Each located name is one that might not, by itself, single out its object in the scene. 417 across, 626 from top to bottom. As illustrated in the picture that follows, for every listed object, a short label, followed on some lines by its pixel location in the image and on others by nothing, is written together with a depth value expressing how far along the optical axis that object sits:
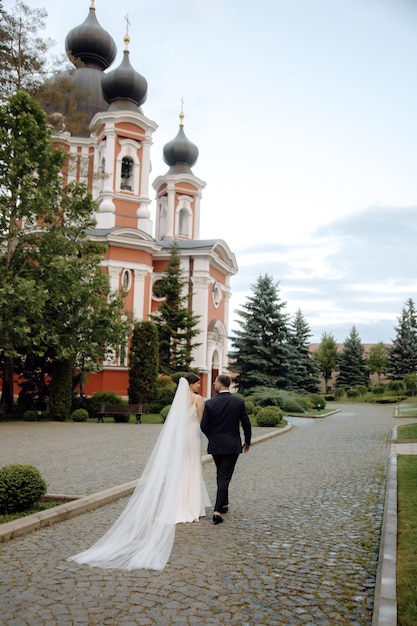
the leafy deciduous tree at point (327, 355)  68.19
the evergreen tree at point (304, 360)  43.46
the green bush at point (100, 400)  24.38
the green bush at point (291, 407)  28.91
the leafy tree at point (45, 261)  20.70
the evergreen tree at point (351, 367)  57.00
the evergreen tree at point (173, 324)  31.67
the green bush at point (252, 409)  25.52
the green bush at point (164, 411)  21.28
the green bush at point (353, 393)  50.25
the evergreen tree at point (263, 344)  36.22
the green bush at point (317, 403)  33.38
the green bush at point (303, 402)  30.09
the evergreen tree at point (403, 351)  53.28
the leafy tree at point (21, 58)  23.30
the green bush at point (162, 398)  26.02
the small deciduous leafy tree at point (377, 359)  67.12
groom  7.11
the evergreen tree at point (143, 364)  25.66
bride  5.38
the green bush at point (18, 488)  6.99
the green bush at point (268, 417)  20.55
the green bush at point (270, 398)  29.12
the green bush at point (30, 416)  22.48
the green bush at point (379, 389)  50.16
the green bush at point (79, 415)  22.44
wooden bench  22.04
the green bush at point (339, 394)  51.28
